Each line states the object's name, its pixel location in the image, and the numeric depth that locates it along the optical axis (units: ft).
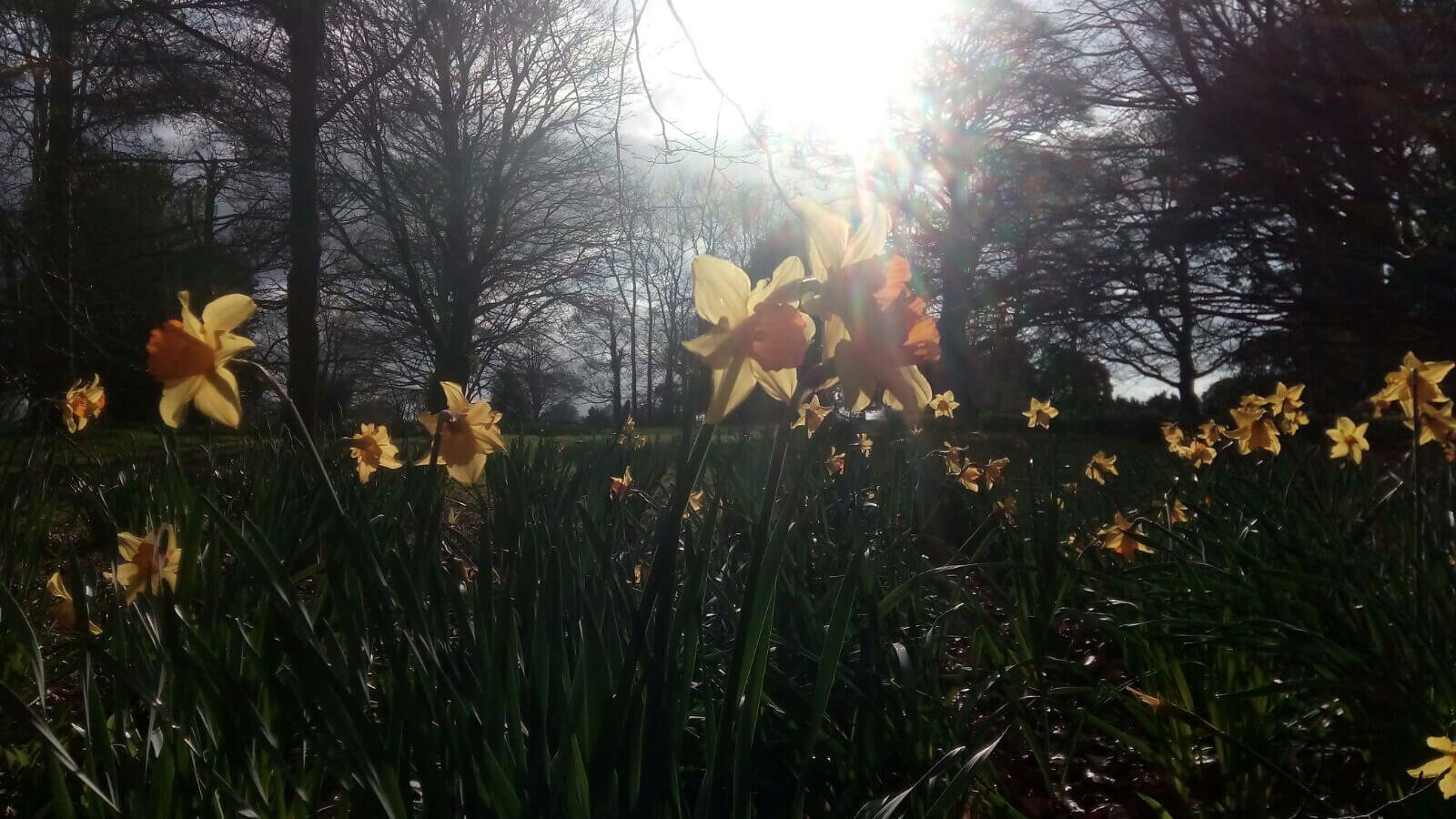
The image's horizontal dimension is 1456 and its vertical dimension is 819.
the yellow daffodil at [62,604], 4.54
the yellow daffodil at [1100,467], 9.77
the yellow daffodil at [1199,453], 8.66
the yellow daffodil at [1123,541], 6.36
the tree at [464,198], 23.88
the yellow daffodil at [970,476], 9.56
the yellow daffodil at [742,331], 2.42
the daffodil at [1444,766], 3.20
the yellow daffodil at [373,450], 4.75
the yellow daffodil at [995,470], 9.68
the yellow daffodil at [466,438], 3.67
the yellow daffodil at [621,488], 7.48
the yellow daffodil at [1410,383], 5.82
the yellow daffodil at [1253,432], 7.35
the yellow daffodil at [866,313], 2.57
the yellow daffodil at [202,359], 3.02
